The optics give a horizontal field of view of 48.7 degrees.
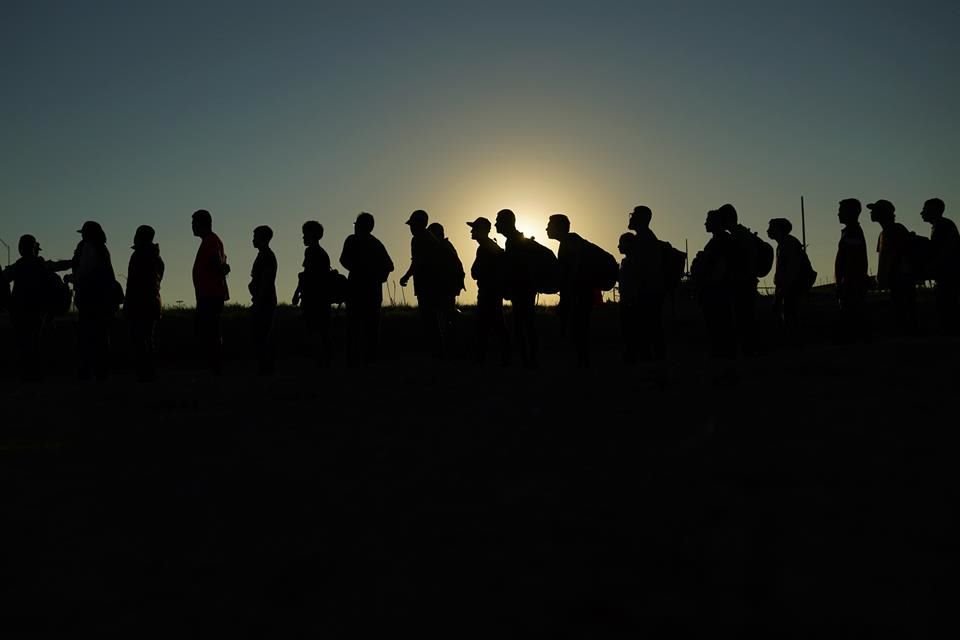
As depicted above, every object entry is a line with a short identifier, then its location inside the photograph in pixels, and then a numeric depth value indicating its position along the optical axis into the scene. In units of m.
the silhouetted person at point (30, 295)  11.02
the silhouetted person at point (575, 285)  10.20
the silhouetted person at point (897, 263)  10.34
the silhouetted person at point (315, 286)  11.60
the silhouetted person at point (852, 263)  10.45
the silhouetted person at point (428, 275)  11.39
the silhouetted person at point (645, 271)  10.18
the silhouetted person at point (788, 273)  11.64
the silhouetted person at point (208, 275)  10.40
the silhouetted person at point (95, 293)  10.59
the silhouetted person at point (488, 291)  10.79
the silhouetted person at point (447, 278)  11.42
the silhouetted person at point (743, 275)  10.09
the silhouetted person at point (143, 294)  10.45
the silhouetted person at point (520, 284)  10.50
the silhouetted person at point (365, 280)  11.34
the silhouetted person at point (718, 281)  10.05
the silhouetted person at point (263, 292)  11.15
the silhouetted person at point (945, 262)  9.95
